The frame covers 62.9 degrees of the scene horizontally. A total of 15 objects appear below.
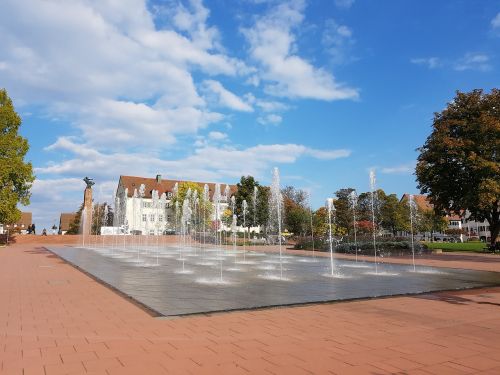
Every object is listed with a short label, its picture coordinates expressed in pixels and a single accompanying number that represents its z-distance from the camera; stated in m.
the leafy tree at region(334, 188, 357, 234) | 74.06
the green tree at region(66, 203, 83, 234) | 77.53
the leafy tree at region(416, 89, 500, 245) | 27.41
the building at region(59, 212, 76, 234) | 142.07
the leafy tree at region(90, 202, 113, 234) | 80.81
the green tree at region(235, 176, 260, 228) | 63.12
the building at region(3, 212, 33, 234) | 144.94
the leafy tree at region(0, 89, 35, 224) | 37.09
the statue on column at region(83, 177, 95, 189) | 55.09
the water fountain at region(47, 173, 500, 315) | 8.62
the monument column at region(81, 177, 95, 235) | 54.75
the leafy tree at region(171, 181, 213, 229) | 77.97
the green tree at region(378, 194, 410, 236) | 80.62
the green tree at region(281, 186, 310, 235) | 72.56
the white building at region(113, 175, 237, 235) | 84.75
